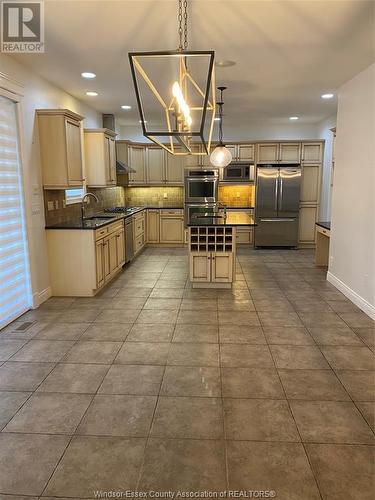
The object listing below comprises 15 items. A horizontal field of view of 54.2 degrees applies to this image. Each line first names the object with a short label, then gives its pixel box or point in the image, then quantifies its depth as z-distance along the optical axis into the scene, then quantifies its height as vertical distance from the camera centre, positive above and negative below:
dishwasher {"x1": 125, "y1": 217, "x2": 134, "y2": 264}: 6.34 -0.84
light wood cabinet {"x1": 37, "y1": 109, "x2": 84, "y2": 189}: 4.41 +0.55
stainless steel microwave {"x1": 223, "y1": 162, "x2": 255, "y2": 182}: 7.86 +0.42
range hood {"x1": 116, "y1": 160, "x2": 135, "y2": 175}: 7.19 +0.45
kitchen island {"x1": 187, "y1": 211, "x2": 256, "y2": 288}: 4.92 -0.81
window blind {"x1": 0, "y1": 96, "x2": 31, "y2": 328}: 3.75 -0.33
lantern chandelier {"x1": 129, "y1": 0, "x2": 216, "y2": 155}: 2.23 +1.38
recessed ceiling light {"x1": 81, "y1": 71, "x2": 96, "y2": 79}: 4.29 +1.39
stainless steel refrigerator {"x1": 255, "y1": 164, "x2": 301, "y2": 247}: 7.68 -0.28
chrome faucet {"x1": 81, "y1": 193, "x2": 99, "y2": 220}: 5.58 -0.19
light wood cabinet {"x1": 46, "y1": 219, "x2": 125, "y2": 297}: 4.68 -0.88
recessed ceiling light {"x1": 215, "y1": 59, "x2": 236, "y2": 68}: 3.90 +1.38
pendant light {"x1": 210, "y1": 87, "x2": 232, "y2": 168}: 5.44 +0.53
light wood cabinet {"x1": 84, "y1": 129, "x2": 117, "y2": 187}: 5.80 +0.56
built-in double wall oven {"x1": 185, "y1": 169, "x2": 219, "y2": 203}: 7.88 +0.15
